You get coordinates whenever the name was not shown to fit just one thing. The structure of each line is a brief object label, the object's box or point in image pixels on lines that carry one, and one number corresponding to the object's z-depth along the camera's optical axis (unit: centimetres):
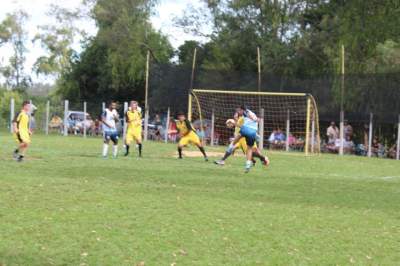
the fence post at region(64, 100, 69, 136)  4194
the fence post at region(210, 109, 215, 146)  3330
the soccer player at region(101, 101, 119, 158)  2090
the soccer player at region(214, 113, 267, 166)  1841
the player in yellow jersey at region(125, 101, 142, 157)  2209
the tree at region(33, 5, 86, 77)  7469
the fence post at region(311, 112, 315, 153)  2858
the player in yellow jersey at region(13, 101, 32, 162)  1794
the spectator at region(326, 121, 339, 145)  3064
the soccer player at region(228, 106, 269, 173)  1712
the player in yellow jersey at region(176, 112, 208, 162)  2147
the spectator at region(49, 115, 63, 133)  4431
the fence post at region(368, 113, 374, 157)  2913
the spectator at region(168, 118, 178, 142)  3632
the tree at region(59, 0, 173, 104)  5022
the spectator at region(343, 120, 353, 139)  3031
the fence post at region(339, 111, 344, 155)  2949
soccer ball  1838
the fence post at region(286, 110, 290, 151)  3122
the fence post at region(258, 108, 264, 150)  3100
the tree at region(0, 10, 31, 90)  7375
